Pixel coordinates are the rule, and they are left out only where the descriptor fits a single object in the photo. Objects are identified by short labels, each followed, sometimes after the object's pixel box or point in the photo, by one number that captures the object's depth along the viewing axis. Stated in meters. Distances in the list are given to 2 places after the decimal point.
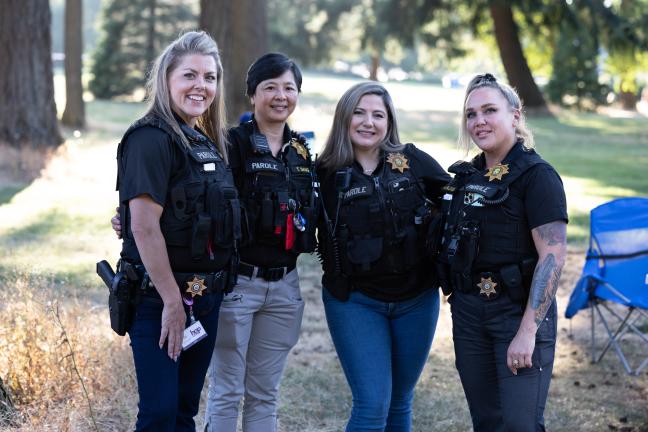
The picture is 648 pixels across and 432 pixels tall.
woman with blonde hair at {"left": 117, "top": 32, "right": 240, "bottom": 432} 3.06
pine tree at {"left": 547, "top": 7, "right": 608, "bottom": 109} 34.84
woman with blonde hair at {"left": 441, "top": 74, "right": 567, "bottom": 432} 3.33
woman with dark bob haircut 3.69
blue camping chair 5.69
